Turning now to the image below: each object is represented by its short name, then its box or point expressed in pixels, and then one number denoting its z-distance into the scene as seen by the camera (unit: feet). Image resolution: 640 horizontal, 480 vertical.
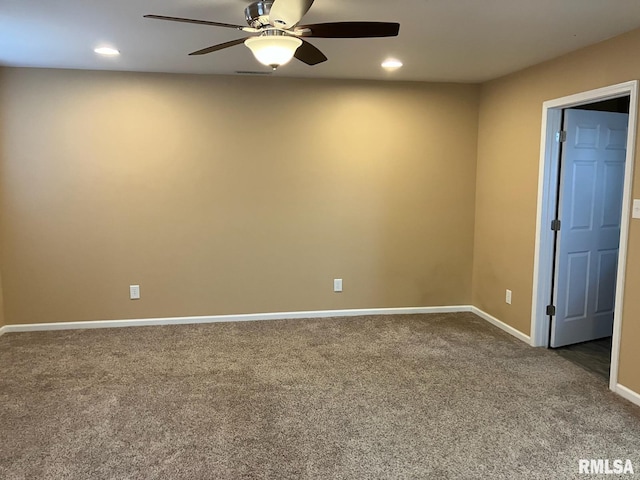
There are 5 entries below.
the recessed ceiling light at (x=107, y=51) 11.00
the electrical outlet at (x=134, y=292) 14.24
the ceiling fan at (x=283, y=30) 6.91
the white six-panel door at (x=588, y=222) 12.14
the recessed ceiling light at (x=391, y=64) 12.04
